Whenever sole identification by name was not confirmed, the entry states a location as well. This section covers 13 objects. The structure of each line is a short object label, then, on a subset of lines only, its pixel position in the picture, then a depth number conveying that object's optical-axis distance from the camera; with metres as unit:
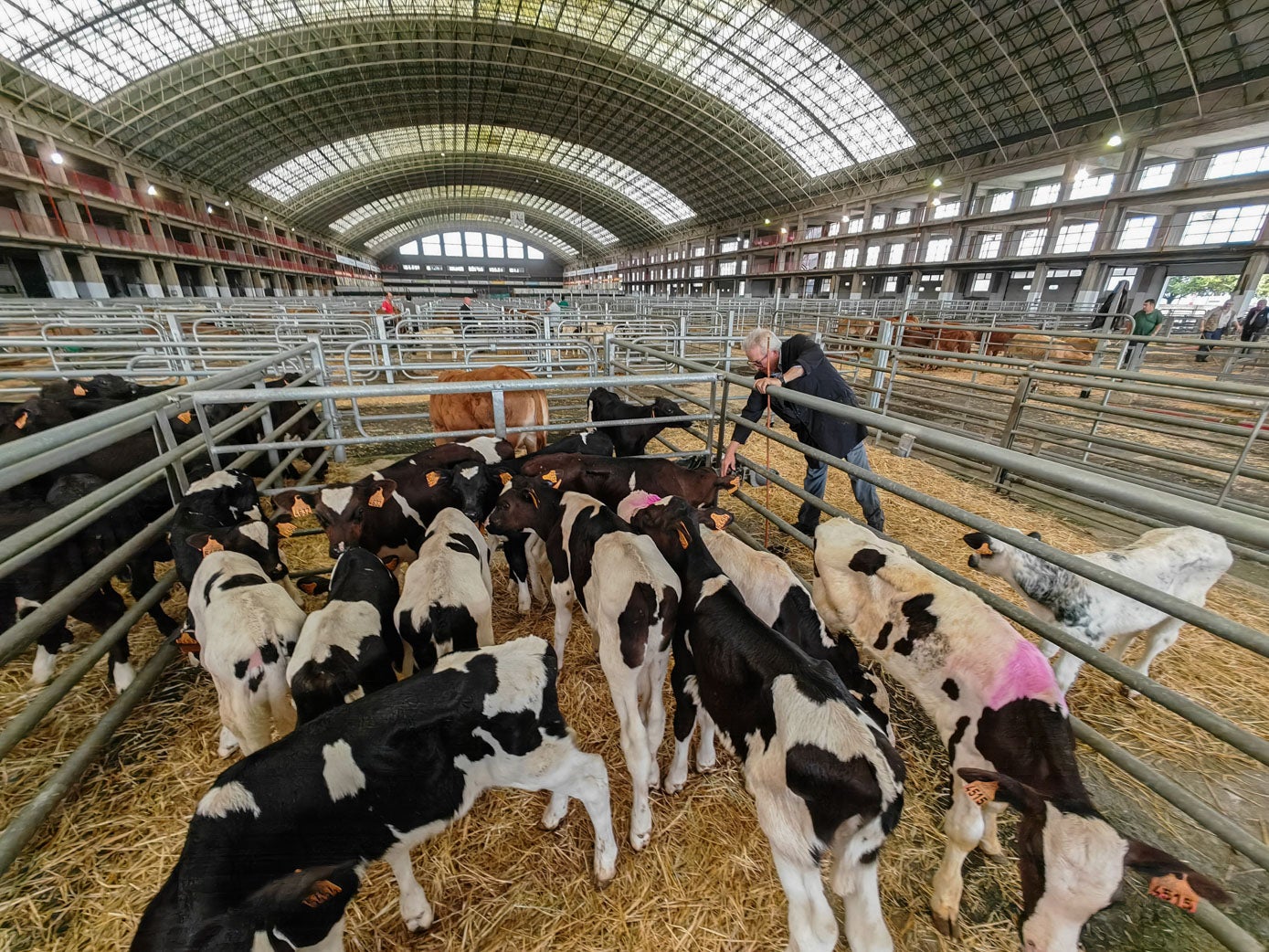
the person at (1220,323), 17.17
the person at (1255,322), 13.51
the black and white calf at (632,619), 2.12
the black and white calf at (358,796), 1.41
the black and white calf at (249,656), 2.13
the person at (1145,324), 10.44
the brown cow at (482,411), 6.15
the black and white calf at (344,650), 2.05
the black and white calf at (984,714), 1.47
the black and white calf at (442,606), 2.32
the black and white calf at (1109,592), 2.66
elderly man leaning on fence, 4.05
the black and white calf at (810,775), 1.51
